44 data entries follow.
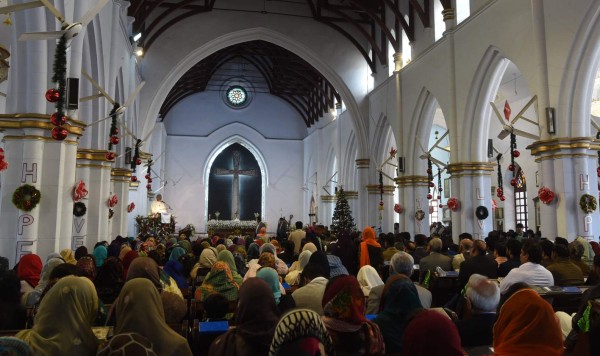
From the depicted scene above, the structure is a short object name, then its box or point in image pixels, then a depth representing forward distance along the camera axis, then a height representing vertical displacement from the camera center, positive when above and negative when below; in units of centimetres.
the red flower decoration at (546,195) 955 +53
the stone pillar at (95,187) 1172 +87
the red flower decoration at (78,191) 866 +55
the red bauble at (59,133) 653 +122
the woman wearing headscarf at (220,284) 469 -63
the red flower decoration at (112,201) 1262 +53
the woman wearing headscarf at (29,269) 572 -58
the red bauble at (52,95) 641 +170
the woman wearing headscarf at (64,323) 234 -52
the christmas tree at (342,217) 1807 +16
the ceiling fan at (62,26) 567 +250
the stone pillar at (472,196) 1277 +68
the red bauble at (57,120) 660 +140
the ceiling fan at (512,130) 973 +194
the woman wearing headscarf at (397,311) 309 -60
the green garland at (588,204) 924 +33
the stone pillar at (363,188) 1989 +140
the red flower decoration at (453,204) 1296 +47
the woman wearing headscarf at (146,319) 243 -51
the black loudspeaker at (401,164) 1638 +196
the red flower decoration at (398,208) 1638 +45
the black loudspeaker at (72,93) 764 +206
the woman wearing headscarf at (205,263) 660 -59
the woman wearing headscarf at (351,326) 272 -60
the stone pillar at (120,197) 1478 +76
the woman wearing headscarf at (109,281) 494 -63
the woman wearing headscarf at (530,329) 249 -57
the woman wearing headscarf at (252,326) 245 -55
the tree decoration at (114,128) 987 +197
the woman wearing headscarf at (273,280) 438 -56
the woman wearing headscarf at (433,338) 220 -54
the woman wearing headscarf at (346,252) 869 -56
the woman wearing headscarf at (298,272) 644 -70
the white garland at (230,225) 2508 -20
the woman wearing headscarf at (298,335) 205 -49
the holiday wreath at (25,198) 739 +37
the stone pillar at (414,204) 1608 +59
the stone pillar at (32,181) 745 +64
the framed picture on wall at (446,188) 2425 +170
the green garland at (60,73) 659 +209
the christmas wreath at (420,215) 1597 +21
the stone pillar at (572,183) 928 +75
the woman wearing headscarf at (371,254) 780 -54
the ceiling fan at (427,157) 1413 +195
